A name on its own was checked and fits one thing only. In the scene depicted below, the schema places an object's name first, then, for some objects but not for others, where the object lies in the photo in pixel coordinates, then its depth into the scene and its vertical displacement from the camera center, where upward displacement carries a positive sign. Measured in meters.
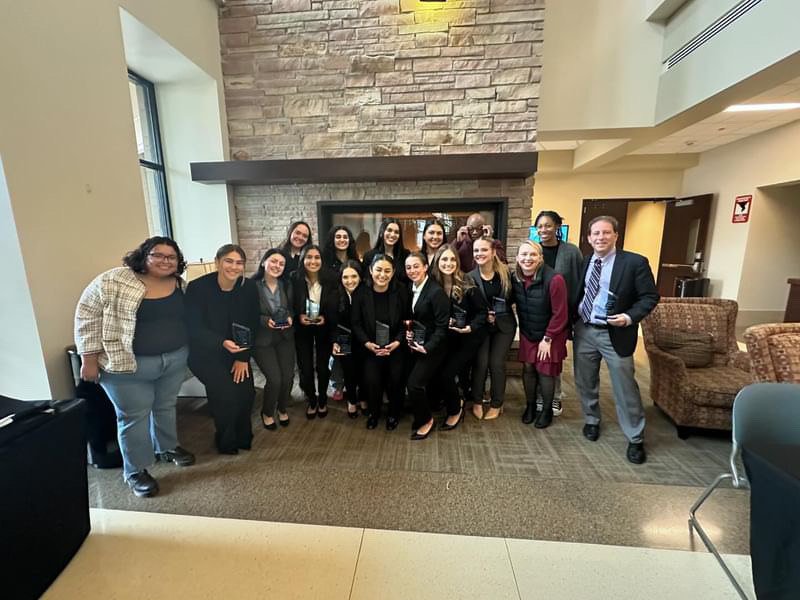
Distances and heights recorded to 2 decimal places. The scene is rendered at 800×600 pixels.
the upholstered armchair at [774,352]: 1.91 -0.67
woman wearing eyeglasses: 1.80 -0.58
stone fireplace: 3.50 +1.47
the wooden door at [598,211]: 7.10 +0.43
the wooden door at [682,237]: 6.32 -0.11
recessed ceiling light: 4.21 +1.52
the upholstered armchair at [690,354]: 2.44 -0.94
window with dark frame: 3.65 +0.86
